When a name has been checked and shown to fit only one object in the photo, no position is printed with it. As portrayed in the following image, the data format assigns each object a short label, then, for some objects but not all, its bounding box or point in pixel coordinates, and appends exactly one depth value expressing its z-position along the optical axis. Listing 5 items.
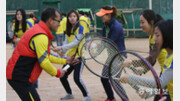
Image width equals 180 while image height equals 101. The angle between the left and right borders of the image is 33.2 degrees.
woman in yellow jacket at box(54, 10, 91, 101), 5.32
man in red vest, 3.23
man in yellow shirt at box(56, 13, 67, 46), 9.59
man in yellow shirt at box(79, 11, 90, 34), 5.54
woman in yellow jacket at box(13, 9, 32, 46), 6.40
